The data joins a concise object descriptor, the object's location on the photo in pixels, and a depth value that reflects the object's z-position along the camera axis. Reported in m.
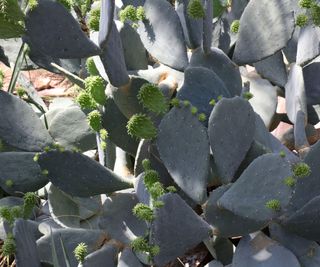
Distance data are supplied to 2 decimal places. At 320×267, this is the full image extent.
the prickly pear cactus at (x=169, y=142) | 1.40
